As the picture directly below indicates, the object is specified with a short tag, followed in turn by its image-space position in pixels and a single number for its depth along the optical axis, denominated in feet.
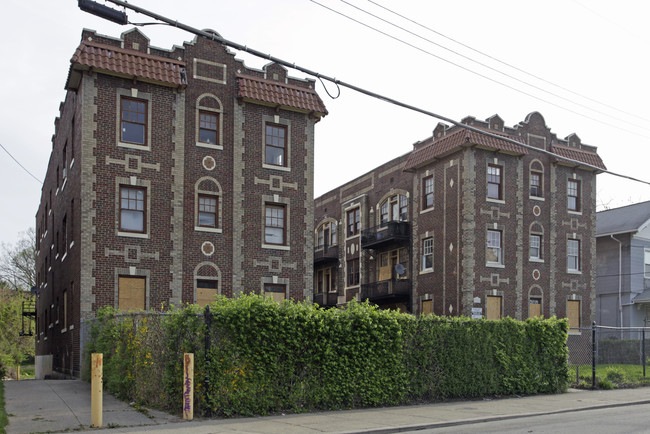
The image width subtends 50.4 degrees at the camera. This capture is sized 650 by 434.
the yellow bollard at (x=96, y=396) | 41.45
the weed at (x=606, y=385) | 72.02
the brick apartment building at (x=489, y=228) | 107.45
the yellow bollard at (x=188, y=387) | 44.21
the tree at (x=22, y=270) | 207.62
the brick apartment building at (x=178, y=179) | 77.71
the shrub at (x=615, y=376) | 74.69
